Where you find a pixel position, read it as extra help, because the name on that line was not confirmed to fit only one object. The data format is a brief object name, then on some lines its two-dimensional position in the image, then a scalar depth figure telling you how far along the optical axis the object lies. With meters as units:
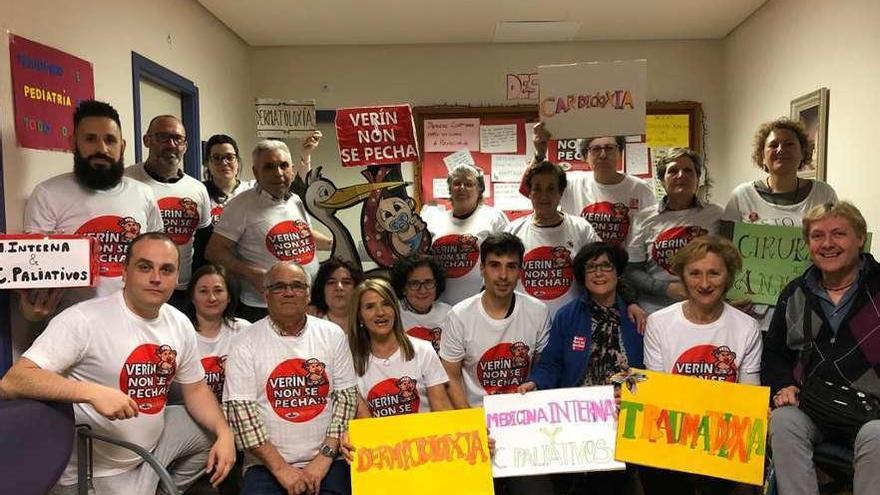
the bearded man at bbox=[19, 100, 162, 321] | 2.41
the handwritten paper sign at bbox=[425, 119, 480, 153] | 5.58
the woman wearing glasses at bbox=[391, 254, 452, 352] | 2.87
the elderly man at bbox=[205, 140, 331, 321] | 3.02
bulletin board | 5.52
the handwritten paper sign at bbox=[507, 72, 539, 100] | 5.52
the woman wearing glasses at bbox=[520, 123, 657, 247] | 3.22
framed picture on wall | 3.90
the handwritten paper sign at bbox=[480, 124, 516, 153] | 5.61
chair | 1.73
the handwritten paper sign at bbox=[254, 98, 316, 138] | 3.23
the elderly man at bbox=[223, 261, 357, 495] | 2.24
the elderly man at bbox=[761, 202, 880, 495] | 2.20
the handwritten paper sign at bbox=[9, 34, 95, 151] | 2.50
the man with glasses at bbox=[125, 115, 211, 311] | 3.00
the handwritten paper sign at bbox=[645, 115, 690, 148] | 5.51
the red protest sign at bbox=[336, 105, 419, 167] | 3.14
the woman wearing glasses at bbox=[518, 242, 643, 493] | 2.58
